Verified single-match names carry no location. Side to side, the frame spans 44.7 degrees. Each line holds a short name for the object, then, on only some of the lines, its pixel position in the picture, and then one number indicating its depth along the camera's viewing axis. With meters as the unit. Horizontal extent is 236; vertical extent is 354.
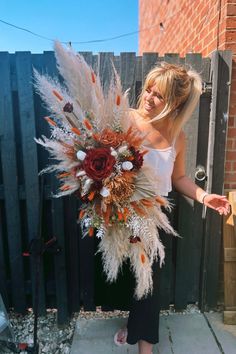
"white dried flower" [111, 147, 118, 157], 1.34
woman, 1.55
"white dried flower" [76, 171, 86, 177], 1.36
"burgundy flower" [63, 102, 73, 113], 1.38
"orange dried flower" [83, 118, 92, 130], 1.36
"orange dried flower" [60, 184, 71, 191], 1.51
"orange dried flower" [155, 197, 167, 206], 1.52
